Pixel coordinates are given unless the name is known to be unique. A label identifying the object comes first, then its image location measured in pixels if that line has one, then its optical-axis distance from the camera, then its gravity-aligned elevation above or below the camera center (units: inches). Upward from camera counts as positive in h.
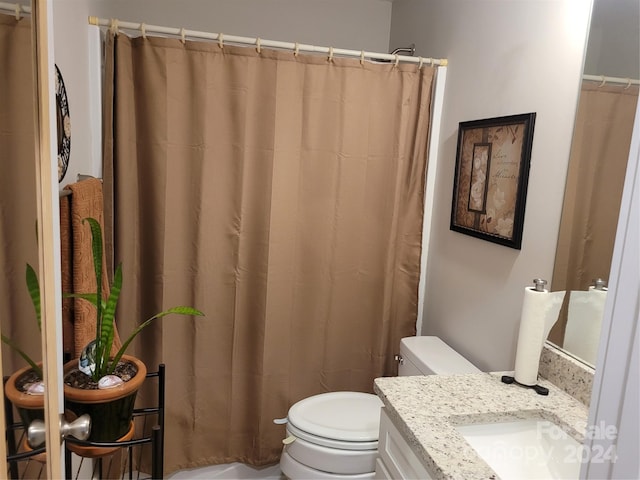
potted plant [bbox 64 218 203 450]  46.0 -22.1
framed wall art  64.2 +1.9
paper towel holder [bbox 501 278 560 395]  54.4 -22.9
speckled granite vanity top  40.8 -23.4
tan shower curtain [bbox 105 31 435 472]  77.2 -8.0
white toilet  69.0 -37.5
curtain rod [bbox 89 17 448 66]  73.0 +22.4
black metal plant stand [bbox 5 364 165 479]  26.7 -26.0
